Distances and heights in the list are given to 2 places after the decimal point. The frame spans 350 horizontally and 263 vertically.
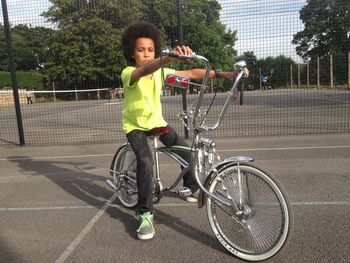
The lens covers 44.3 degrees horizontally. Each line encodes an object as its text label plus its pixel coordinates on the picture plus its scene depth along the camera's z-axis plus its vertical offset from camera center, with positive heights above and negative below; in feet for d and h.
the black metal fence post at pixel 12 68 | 32.89 +1.67
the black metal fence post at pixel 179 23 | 31.24 +4.08
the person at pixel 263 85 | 36.47 -0.98
